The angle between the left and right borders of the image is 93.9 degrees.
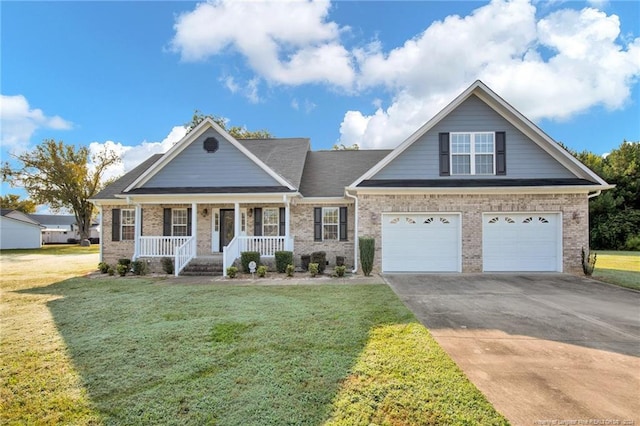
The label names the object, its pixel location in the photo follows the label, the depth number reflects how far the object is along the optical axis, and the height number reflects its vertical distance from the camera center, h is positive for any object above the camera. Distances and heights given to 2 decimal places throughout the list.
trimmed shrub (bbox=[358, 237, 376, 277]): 11.14 -1.33
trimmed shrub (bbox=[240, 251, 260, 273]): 12.12 -1.66
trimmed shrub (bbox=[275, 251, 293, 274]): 12.07 -1.70
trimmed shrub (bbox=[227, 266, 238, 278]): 11.24 -2.03
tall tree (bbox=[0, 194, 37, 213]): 50.34 +2.46
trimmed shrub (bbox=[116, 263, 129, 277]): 12.12 -2.12
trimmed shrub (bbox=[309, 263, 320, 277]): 11.31 -1.93
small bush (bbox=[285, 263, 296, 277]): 11.38 -1.98
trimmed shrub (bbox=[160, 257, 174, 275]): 12.38 -1.99
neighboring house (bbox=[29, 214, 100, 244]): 46.78 -1.99
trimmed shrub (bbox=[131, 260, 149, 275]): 12.30 -2.04
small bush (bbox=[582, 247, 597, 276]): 11.03 -1.65
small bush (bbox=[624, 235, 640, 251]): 23.36 -1.90
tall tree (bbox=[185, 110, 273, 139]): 31.52 +9.42
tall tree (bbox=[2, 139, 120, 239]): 34.00 +4.64
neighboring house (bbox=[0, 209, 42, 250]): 30.53 -1.50
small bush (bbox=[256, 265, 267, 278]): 11.41 -2.03
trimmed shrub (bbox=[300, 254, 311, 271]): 12.77 -1.83
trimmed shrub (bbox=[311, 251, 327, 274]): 12.38 -1.66
